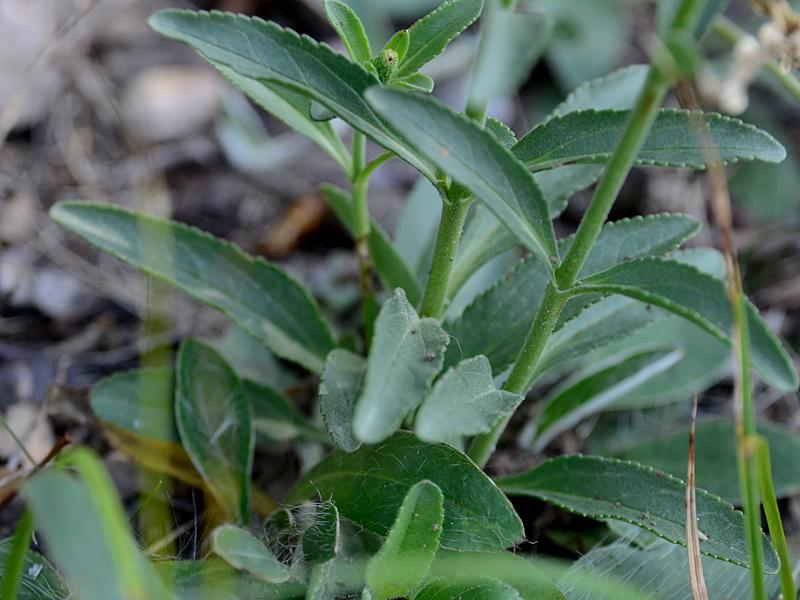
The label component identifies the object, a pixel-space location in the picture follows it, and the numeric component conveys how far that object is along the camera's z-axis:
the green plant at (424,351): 0.34
